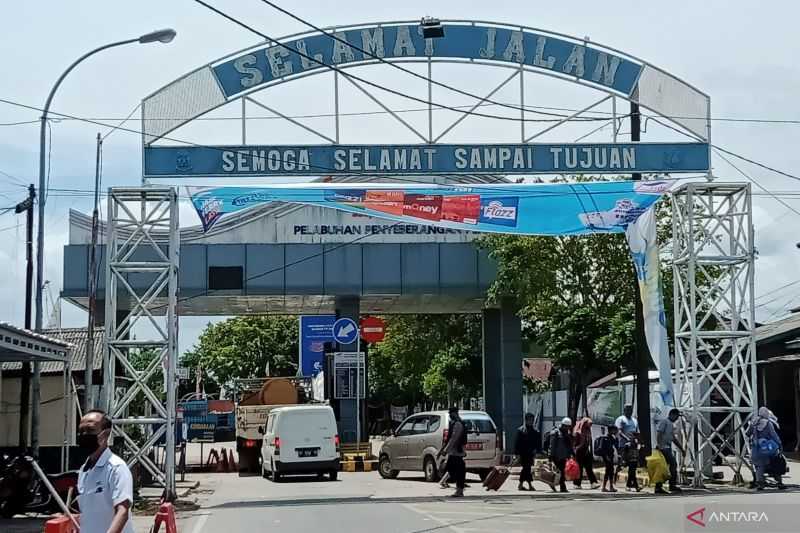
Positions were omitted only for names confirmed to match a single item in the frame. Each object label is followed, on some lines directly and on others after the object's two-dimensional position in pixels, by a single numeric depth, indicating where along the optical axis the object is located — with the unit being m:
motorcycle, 18.41
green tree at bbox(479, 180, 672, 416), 30.92
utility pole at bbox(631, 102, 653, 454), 25.92
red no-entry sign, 38.78
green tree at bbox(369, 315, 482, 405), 46.72
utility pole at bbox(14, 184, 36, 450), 26.12
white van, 27.36
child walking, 21.31
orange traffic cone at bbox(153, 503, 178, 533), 11.69
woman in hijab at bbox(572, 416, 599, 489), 22.55
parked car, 25.45
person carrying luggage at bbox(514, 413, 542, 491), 22.12
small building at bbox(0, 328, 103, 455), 24.31
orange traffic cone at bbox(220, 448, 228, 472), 34.41
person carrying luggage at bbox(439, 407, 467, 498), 20.77
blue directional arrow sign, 34.09
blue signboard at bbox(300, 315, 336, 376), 46.34
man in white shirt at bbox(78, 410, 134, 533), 6.94
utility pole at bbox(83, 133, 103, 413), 20.84
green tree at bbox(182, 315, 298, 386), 77.06
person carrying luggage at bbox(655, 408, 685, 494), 20.58
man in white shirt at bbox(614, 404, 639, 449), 21.45
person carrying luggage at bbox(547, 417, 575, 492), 21.89
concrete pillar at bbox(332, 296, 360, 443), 34.38
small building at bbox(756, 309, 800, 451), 33.22
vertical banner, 22.12
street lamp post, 19.09
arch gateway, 21.06
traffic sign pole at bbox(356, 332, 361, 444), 33.41
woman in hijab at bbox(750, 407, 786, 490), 20.80
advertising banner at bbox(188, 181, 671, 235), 21.86
